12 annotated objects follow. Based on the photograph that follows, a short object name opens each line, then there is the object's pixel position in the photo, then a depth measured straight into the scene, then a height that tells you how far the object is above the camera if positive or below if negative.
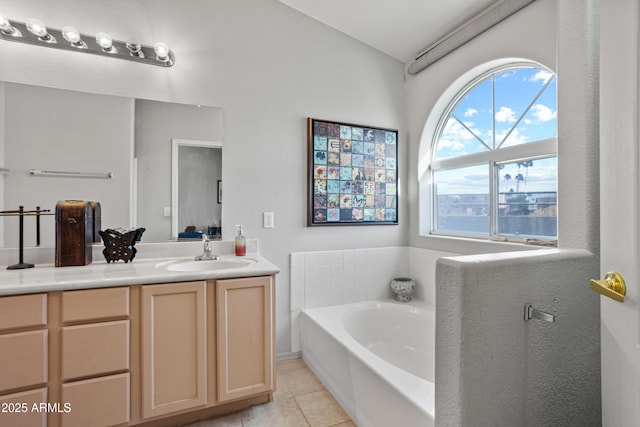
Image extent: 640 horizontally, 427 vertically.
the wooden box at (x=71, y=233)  1.72 -0.11
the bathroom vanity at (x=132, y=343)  1.36 -0.65
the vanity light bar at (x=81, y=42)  1.77 +1.07
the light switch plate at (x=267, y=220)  2.37 -0.05
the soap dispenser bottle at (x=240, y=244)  2.19 -0.22
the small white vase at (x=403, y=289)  2.69 -0.67
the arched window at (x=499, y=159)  1.94 +0.41
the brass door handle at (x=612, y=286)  0.82 -0.20
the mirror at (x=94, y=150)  1.80 +0.40
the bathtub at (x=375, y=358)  1.37 -0.89
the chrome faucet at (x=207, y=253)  2.05 -0.27
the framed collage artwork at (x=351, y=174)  2.51 +0.35
